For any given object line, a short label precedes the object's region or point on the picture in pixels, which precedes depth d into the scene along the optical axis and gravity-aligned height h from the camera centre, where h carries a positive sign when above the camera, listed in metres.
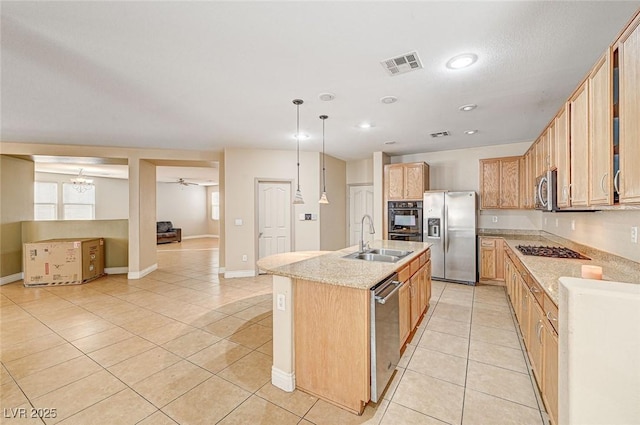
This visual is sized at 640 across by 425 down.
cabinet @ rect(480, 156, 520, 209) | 4.74 +0.54
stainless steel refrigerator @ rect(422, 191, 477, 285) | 4.77 -0.38
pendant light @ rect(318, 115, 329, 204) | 5.63 +0.74
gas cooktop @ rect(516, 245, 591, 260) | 2.69 -0.43
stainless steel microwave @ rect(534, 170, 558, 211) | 2.67 +0.23
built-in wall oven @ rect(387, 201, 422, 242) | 5.24 -0.17
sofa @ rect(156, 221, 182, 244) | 10.77 -0.85
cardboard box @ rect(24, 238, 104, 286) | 4.95 -0.94
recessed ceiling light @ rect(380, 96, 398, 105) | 2.99 +1.29
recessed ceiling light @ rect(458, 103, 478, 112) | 3.23 +1.30
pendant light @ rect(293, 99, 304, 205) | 3.08 +1.29
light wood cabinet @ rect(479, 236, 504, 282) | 4.68 -0.83
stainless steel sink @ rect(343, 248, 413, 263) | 2.94 -0.49
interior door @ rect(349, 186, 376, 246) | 6.90 +0.14
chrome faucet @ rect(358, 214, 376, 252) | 3.06 -0.37
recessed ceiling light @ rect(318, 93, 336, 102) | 2.91 +1.29
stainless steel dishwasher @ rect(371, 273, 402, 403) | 1.85 -0.91
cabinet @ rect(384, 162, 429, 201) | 5.31 +0.65
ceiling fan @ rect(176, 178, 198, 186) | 10.91 +1.31
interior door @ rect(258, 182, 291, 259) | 5.67 -0.14
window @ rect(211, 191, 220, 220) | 13.03 +0.36
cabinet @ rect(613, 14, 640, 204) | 1.32 +0.53
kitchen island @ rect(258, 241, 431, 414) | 1.85 -0.86
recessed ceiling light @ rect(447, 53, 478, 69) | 2.20 +1.29
